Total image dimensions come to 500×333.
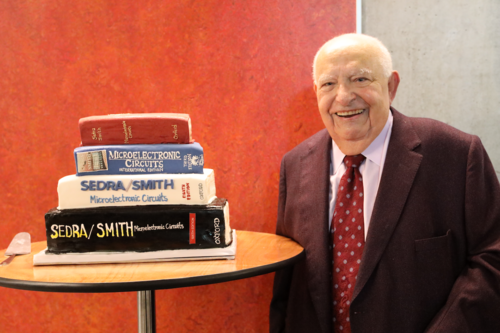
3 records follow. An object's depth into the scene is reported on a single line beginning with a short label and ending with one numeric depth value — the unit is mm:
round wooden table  1119
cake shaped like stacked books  1347
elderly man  1351
